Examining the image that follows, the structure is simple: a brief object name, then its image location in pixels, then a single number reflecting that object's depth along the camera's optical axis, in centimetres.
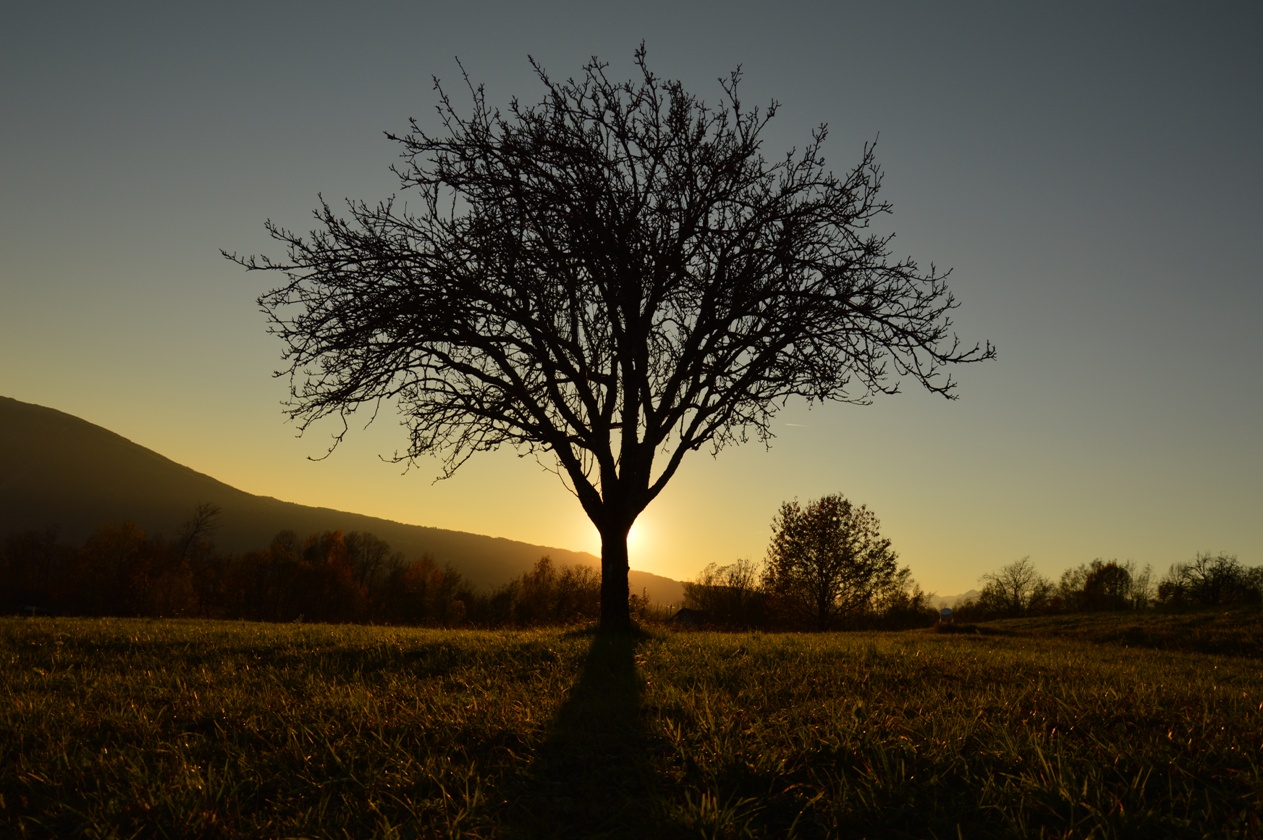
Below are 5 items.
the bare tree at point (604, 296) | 1127
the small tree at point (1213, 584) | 6047
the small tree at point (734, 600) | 5369
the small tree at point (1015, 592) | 8094
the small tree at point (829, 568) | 4459
